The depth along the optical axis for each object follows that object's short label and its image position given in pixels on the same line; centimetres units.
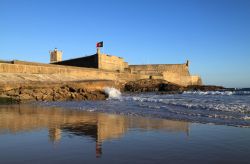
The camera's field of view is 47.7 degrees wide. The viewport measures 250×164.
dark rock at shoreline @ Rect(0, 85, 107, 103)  2195
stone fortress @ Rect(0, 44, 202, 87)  3052
